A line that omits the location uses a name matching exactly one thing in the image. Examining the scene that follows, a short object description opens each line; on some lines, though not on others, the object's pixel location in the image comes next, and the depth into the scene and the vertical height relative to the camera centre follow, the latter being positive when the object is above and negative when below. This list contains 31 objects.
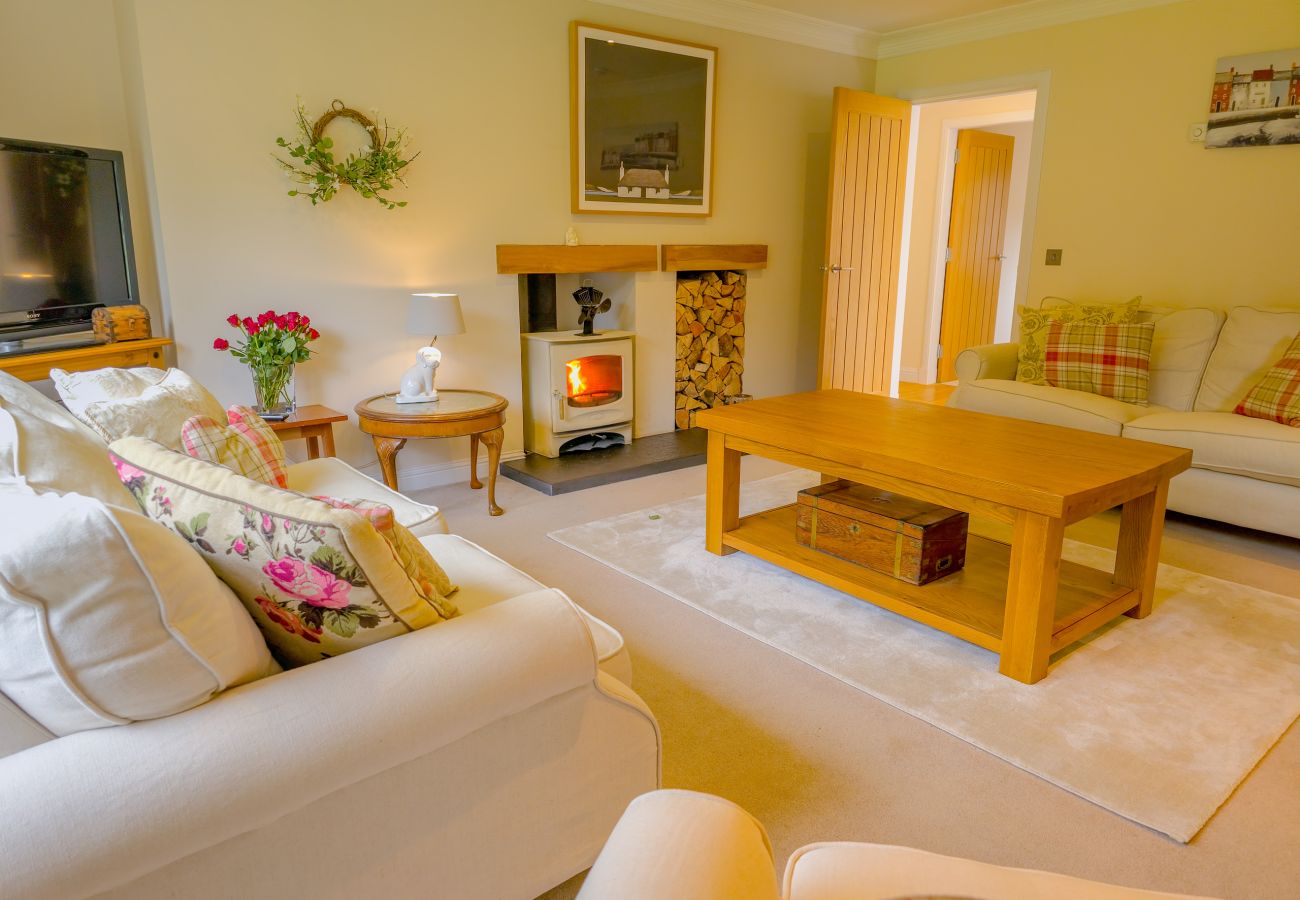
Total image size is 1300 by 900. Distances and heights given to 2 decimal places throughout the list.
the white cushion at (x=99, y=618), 0.95 -0.42
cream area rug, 1.91 -1.10
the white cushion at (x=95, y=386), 2.30 -0.36
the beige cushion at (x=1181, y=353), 3.96 -0.37
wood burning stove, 4.33 -0.65
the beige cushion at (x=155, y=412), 2.08 -0.39
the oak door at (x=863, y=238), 5.19 +0.21
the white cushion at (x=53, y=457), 1.38 -0.34
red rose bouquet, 3.32 -0.35
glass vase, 3.36 -0.51
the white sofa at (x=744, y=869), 0.76 -0.56
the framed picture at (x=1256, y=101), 3.91 +0.82
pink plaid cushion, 1.96 -0.45
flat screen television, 2.82 +0.06
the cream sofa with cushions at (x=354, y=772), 0.96 -0.66
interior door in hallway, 6.75 +0.26
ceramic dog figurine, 3.67 -0.51
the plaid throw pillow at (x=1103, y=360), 3.96 -0.42
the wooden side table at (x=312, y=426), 3.29 -0.64
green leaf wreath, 3.46 +0.42
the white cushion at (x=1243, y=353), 3.72 -0.35
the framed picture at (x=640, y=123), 4.30 +0.76
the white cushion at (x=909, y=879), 0.87 -0.65
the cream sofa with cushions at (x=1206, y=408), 3.24 -0.60
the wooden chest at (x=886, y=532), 2.60 -0.84
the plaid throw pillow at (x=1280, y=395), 3.42 -0.49
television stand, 2.73 -0.34
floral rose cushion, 1.19 -0.42
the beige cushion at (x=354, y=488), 2.26 -0.67
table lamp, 3.68 -0.28
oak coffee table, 2.21 -0.63
